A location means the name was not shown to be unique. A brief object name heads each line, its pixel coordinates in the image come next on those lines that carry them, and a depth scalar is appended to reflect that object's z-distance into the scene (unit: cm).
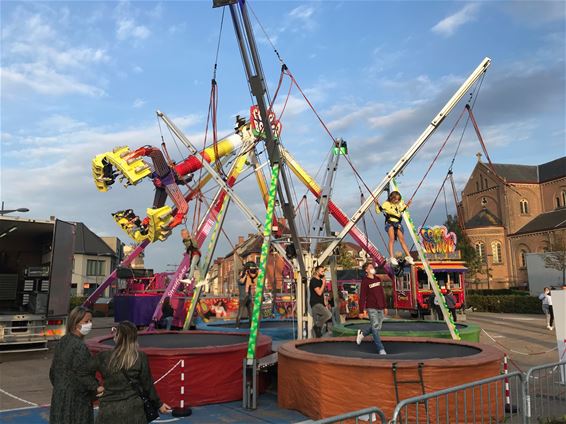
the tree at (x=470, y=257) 4856
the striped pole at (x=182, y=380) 711
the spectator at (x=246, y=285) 1409
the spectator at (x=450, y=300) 1762
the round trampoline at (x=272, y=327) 1380
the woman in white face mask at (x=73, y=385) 361
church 5331
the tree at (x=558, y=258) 3472
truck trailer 1274
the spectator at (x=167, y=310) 1490
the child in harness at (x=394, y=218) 1057
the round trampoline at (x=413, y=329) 1076
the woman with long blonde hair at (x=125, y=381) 348
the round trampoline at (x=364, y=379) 583
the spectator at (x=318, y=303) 1048
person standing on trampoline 771
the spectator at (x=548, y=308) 1927
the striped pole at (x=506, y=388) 643
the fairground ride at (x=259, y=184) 782
